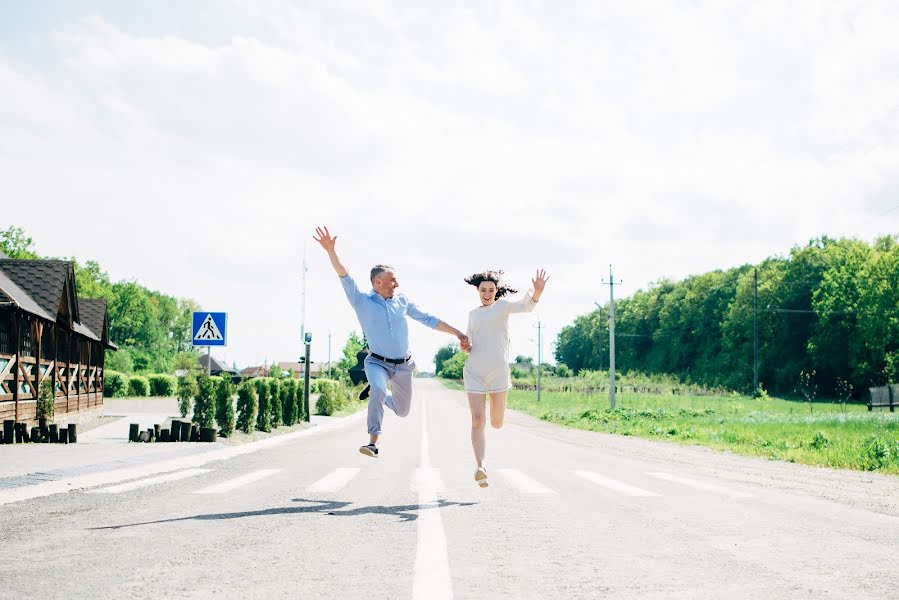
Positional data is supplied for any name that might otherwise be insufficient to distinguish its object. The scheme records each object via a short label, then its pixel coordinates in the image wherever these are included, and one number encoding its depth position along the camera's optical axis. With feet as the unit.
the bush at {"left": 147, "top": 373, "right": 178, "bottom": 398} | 198.08
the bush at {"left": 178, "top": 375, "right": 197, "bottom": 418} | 57.30
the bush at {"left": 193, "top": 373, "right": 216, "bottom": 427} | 56.18
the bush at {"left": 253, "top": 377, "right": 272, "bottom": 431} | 68.89
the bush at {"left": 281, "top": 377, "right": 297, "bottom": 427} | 81.76
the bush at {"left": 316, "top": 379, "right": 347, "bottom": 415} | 126.52
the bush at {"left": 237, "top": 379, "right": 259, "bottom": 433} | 62.23
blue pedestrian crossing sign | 52.85
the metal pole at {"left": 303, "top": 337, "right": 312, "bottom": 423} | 94.48
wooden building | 66.28
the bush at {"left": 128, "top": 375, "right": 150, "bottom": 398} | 189.68
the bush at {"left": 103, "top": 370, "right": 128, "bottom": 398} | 185.88
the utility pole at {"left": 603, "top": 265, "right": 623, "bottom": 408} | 135.33
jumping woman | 24.22
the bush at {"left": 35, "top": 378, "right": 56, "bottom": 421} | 60.75
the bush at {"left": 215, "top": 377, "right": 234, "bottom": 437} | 57.88
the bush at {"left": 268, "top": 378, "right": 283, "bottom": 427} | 73.87
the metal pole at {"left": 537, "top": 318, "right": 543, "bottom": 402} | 219.20
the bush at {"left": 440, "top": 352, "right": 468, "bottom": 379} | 453.78
